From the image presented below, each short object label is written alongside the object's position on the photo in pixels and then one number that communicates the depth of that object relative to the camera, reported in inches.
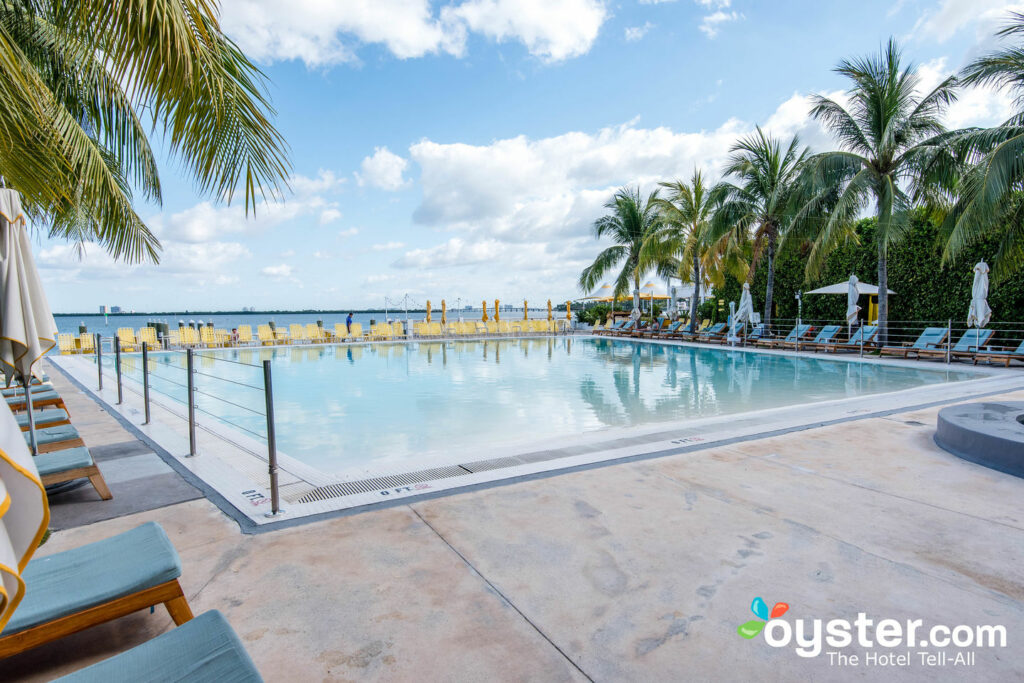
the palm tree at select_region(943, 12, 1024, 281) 276.1
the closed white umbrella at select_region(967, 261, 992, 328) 421.4
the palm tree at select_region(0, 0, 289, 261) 95.6
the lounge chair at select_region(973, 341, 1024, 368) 398.9
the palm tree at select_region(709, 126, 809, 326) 611.2
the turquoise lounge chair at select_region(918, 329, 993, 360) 431.8
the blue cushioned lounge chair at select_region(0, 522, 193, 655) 65.2
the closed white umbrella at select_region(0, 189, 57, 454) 93.7
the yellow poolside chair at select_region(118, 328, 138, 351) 634.8
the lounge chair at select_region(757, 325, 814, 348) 591.8
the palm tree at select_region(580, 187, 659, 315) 805.9
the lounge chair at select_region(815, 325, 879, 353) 520.4
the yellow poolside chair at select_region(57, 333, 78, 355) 633.0
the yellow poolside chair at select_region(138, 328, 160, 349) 694.5
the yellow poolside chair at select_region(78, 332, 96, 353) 635.7
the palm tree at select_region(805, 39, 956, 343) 453.1
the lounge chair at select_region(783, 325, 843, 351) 565.6
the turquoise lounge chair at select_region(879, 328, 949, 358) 462.9
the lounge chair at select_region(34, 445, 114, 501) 122.0
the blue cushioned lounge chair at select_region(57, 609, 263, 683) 54.5
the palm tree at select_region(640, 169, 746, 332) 709.3
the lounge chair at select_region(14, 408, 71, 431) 179.7
